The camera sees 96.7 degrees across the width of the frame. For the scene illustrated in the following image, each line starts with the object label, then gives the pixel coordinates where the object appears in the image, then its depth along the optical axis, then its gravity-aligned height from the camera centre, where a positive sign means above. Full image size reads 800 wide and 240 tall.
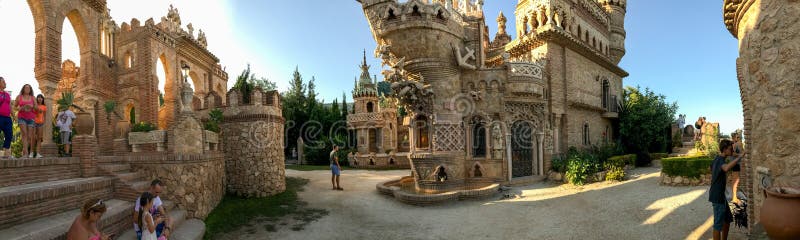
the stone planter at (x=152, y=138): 8.90 -0.07
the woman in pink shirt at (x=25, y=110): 7.59 +0.59
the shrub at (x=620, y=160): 15.98 -1.56
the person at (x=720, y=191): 5.57 -1.03
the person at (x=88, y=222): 3.98 -0.98
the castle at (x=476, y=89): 14.09 +1.74
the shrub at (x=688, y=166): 11.18 -1.30
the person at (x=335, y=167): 14.59 -1.45
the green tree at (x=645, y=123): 20.59 +0.17
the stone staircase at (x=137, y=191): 7.25 -1.14
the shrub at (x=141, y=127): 10.21 +0.24
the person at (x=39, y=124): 8.20 +0.31
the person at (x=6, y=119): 7.07 +0.38
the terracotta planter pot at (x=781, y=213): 3.51 -0.91
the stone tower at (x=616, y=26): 24.22 +7.01
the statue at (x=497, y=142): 14.91 -0.55
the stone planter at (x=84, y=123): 7.31 +0.28
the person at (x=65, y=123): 9.12 +0.35
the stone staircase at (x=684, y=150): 22.12 -1.56
